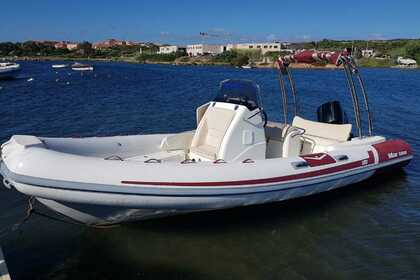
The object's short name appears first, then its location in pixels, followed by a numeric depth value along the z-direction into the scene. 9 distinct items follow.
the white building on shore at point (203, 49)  142.88
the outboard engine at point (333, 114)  8.98
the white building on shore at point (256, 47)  119.43
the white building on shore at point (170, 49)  148.93
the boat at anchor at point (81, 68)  63.06
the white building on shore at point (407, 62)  88.56
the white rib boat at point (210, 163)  5.19
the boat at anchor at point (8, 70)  38.47
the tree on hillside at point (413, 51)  94.89
